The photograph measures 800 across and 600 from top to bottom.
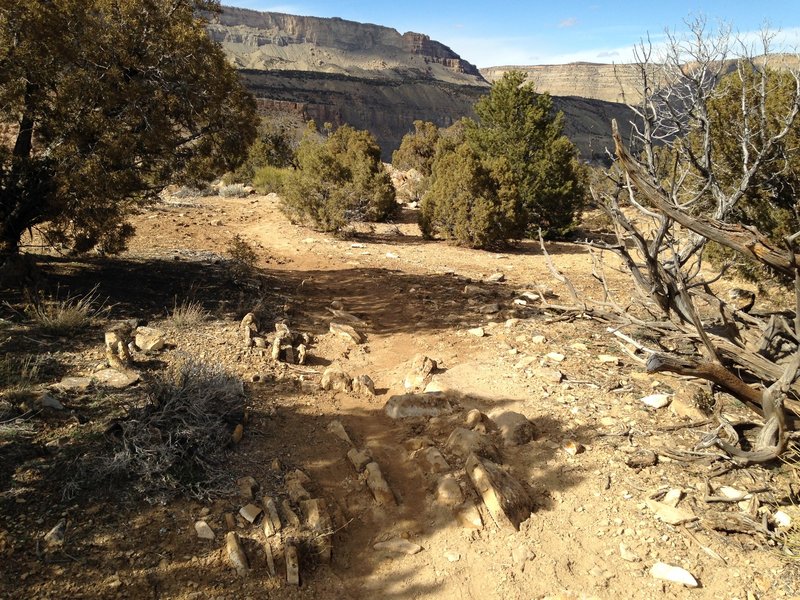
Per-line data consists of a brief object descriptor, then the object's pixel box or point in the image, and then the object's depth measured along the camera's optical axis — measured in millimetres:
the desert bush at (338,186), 12992
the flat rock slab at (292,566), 2891
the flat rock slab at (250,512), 3176
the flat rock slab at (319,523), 3104
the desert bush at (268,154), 21656
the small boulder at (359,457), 3847
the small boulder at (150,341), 4938
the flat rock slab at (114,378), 4180
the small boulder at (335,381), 5023
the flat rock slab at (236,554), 2874
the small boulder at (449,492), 3545
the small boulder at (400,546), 3219
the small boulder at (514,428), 4191
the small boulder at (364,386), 5012
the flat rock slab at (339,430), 4203
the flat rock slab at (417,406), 4598
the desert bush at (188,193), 17483
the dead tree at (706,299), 3432
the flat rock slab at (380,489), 3584
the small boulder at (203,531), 2999
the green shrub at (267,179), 18502
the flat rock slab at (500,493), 3412
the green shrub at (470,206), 12375
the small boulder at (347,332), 6277
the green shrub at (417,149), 24328
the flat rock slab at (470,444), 3943
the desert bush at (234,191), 18375
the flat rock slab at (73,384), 4027
